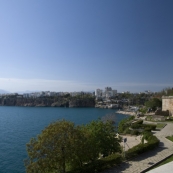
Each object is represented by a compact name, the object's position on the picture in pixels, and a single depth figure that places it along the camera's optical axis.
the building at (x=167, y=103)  47.54
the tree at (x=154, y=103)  66.13
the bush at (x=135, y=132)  26.20
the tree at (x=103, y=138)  13.24
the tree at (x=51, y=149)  9.63
